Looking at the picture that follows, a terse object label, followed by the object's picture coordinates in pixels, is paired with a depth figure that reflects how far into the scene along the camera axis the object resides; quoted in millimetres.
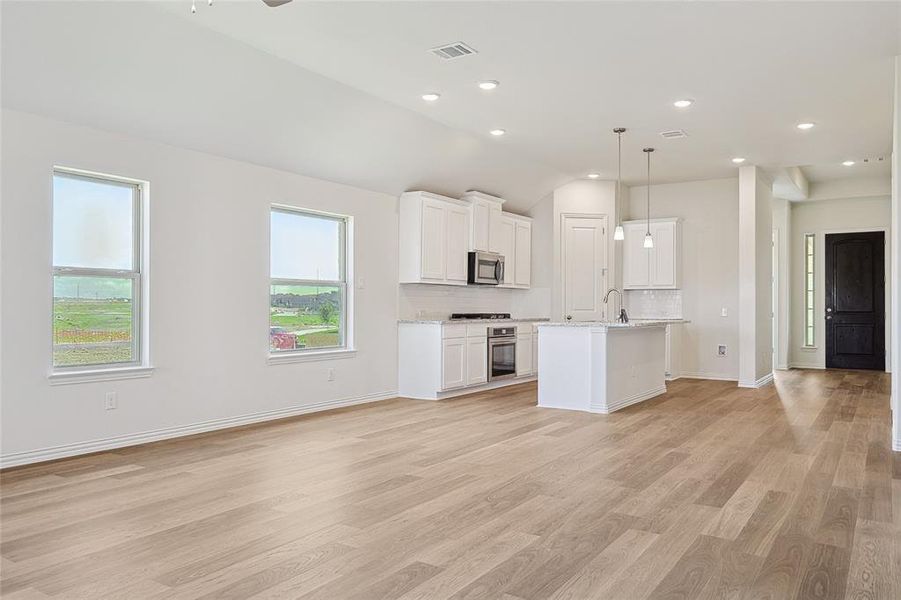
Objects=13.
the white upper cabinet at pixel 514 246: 8805
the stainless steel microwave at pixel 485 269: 8148
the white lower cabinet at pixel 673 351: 9195
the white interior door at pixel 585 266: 9523
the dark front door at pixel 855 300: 10680
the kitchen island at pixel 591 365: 6402
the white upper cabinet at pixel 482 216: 8219
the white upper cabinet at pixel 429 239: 7453
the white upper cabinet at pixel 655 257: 9539
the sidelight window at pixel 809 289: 11211
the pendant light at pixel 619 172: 6754
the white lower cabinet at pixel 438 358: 7312
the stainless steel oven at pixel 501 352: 8219
